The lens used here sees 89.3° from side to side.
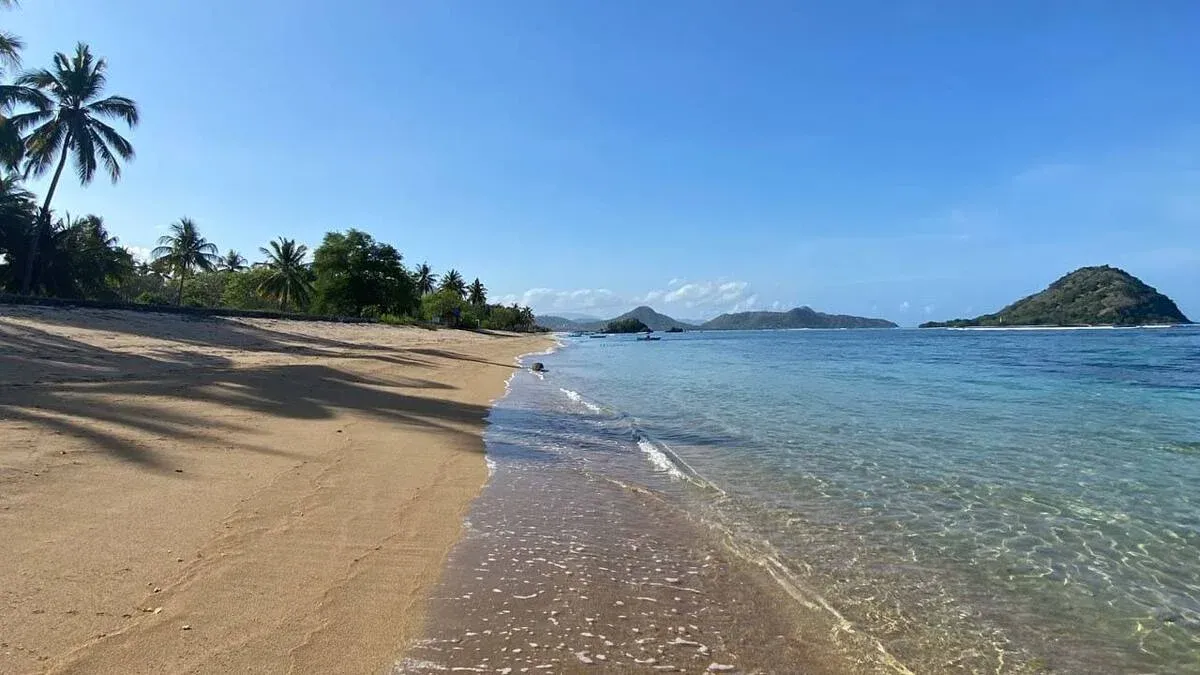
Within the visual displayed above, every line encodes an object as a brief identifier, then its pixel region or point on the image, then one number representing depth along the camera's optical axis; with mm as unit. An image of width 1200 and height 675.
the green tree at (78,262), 39938
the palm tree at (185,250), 62656
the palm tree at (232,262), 86125
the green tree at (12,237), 38062
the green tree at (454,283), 121875
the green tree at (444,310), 82438
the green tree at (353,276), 59375
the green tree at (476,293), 127812
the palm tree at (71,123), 33312
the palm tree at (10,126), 29336
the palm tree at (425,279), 113288
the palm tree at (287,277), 63906
